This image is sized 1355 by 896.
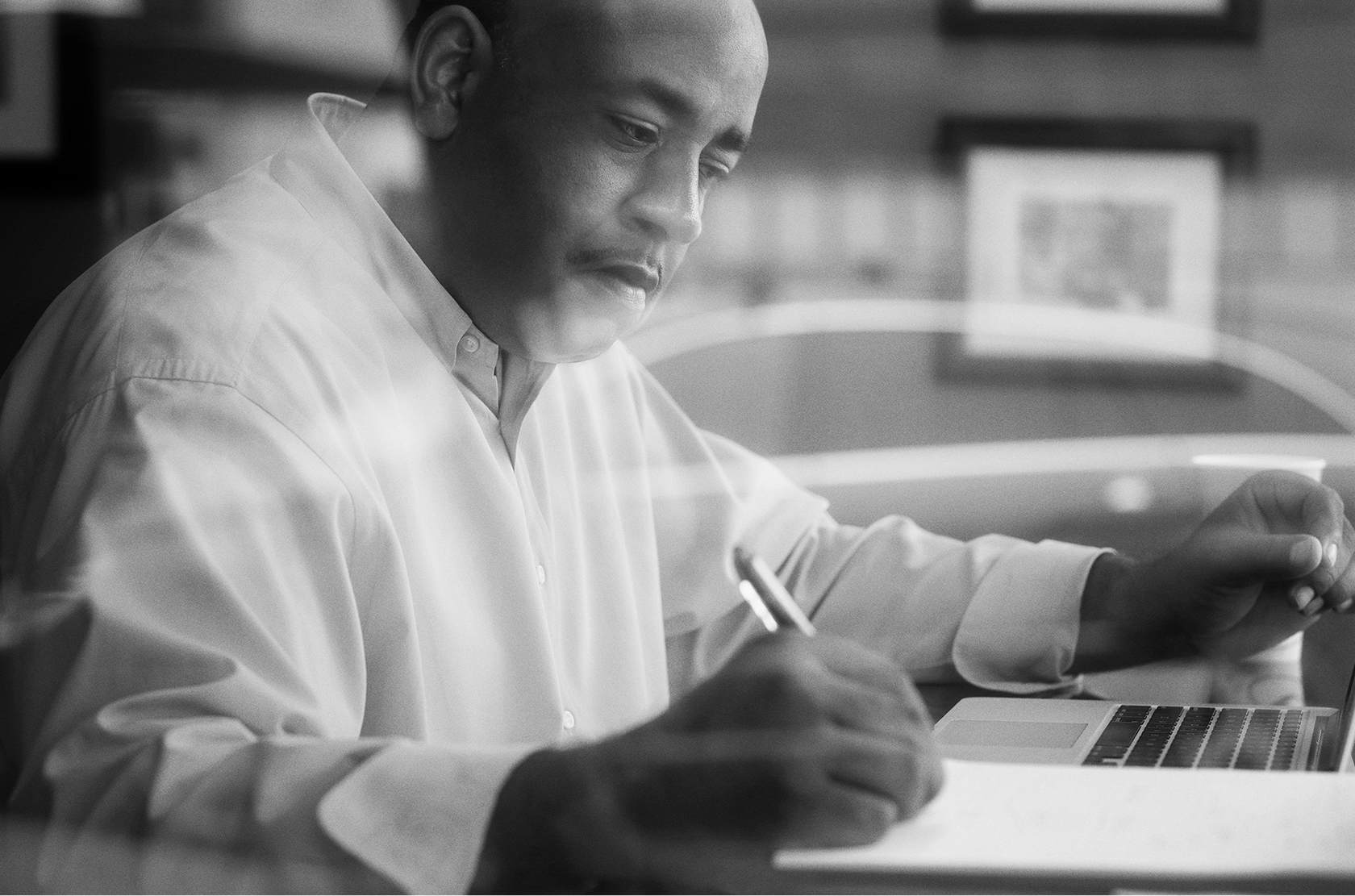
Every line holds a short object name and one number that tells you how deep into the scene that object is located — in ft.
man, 4.52
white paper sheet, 4.56
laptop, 5.06
